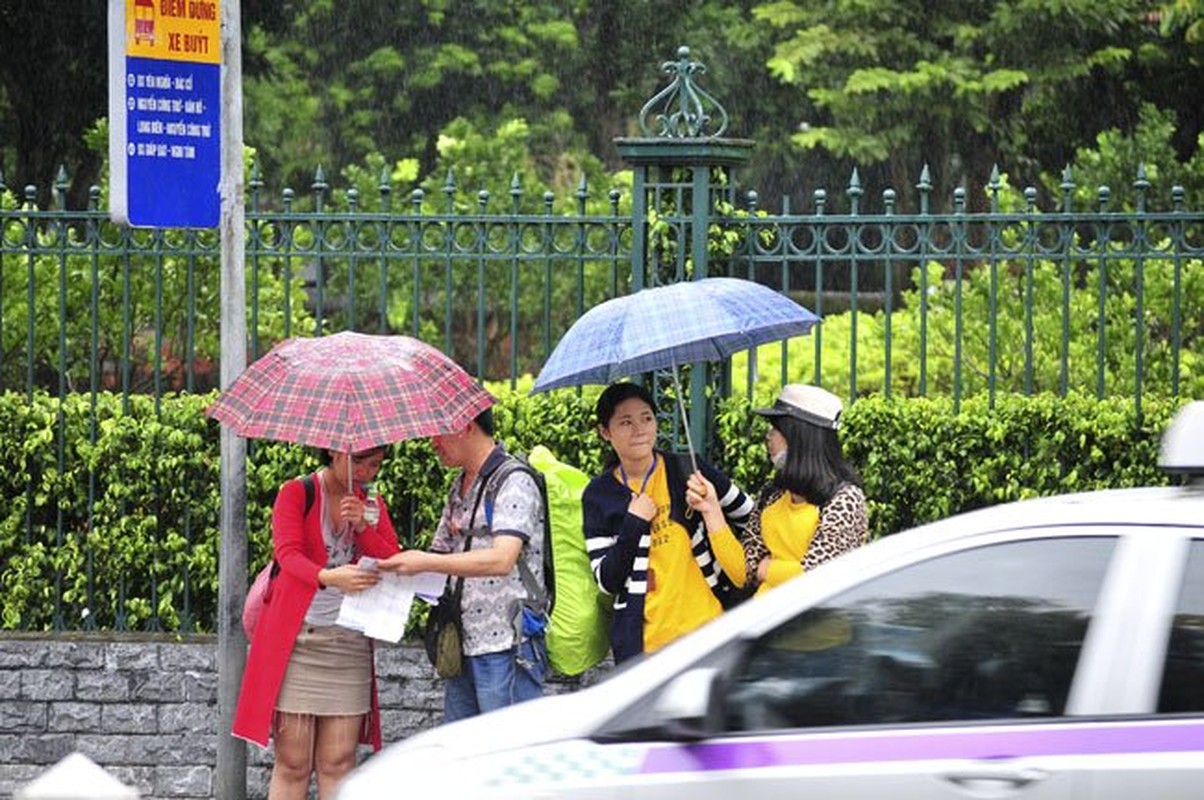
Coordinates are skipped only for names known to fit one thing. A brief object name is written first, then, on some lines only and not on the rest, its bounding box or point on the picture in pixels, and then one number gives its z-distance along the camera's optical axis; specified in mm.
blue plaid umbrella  14516
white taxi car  9500
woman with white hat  14641
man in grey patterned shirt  14867
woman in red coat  15102
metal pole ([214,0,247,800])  15727
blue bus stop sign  15617
